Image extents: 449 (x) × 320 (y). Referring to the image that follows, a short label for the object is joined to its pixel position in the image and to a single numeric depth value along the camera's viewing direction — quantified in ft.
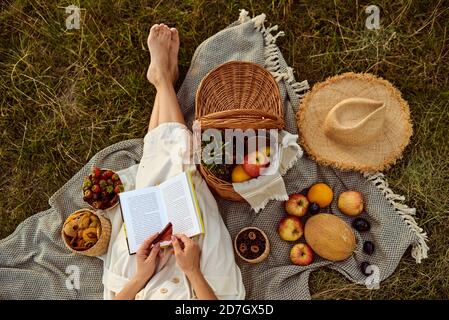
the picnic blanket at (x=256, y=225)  9.09
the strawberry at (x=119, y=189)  8.98
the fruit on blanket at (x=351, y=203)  9.04
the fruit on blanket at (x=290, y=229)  9.04
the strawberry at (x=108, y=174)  9.05
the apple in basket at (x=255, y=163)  7.97
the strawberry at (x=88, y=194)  8.86
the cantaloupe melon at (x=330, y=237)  8.81
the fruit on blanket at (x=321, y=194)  9.14
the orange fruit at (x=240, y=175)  8.16
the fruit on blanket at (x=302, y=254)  9.02
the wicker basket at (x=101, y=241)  8.64
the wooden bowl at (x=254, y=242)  8.75
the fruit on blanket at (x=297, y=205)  9.08
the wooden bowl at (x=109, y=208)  9.00
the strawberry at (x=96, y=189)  8.86
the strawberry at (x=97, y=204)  8.90
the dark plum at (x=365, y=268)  9.09
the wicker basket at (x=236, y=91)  8.99
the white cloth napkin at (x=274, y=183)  8.21
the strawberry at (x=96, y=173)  9.00
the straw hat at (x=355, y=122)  8.90
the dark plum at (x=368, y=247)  9.08
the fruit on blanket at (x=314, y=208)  9.09
